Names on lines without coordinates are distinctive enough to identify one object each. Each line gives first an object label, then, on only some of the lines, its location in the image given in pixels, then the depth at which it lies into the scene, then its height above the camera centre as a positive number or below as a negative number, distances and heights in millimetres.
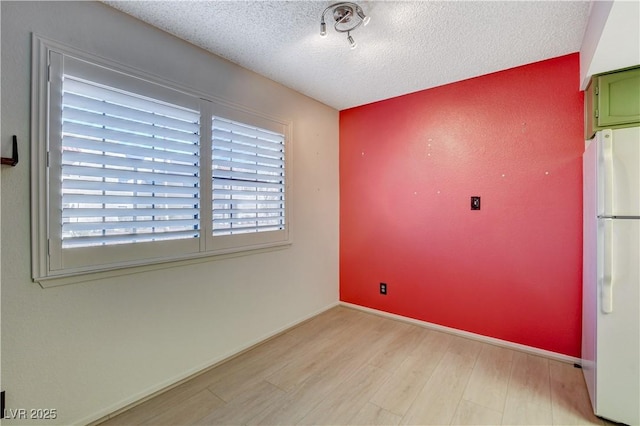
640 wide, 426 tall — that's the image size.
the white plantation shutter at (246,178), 2178 +293
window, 1441 +269
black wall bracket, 1294 +255
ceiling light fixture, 1607 +1170
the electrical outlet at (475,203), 2537 +89
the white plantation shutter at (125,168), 1511 +274
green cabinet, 1666 +690
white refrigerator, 1520 -356
